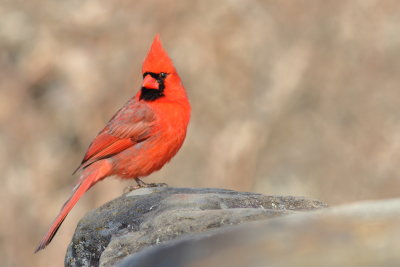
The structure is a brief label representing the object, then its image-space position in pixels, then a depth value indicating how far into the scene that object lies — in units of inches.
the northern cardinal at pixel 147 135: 354.3
